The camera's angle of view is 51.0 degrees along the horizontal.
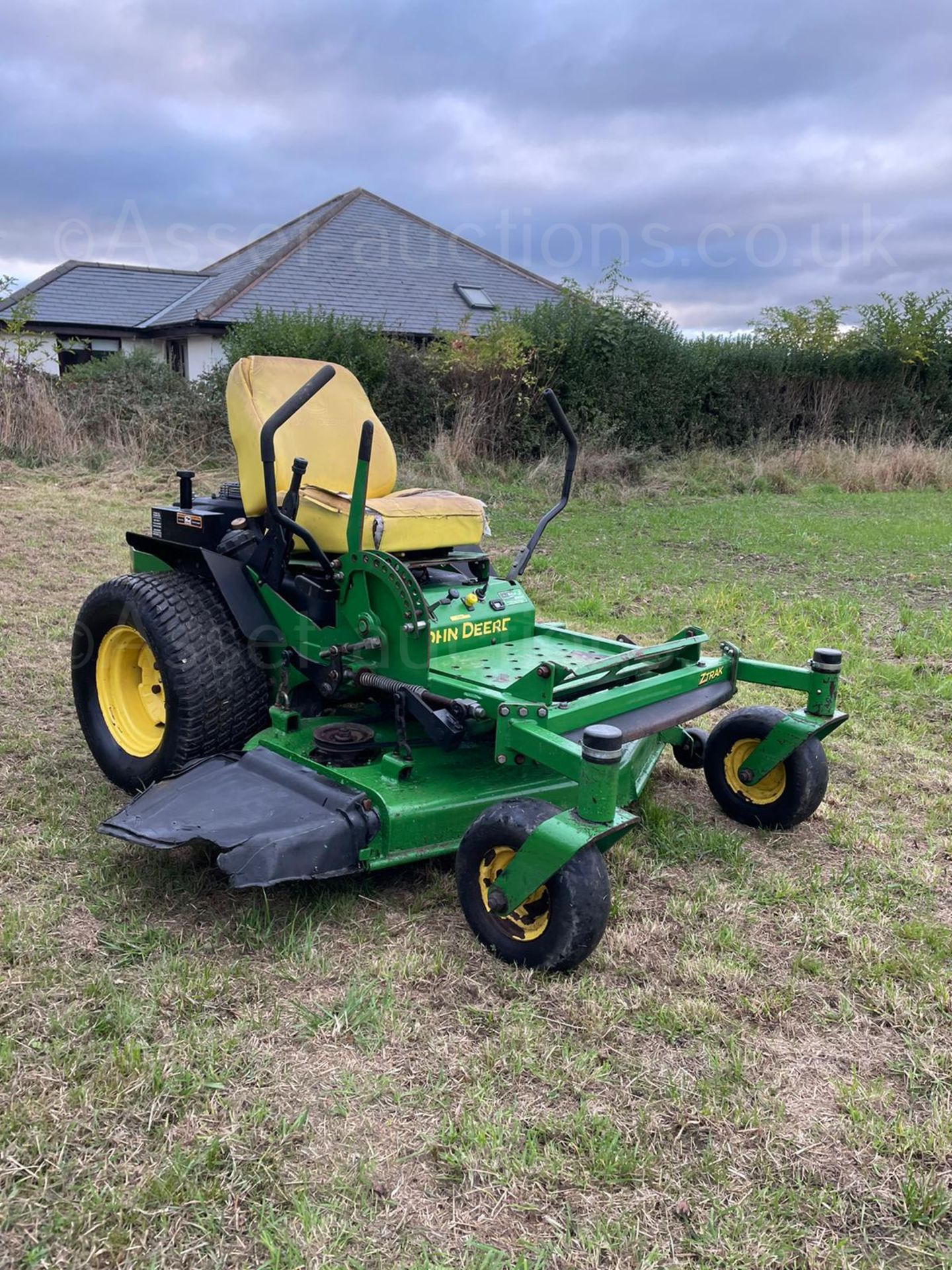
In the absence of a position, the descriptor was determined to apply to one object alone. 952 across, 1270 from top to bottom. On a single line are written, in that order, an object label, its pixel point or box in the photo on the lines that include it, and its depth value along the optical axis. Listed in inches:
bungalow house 693.9
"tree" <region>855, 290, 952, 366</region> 670.5
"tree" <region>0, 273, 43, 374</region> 475.5
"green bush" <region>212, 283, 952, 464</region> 490.0
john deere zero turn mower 104.7
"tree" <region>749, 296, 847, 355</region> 670.5
